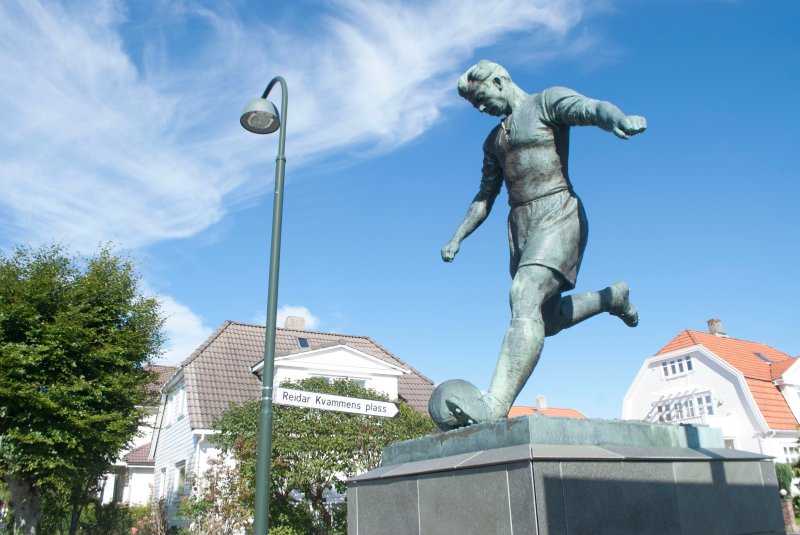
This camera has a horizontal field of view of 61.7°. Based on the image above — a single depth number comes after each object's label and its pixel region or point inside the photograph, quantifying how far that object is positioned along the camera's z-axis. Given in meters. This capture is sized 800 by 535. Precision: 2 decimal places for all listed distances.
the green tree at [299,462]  13.70
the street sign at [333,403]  7.34
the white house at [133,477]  33.62
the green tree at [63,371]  15.38
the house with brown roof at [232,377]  20.72
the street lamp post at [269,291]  6.43
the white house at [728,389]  28.70
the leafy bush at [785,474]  21.60
